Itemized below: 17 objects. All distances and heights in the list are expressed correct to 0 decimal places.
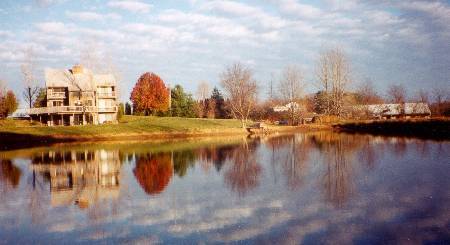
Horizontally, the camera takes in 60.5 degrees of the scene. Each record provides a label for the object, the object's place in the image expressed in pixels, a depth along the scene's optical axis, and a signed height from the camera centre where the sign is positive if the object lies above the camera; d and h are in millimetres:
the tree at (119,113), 68938 +646
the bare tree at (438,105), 83512 +1284
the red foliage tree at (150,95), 80125 +4519
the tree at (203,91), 131225 +8371
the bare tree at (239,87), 63438 +4544
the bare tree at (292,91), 71438 +4172
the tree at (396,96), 102038 +4141
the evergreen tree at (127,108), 88062 +2032
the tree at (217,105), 93750 +2494
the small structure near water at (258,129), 58075 -2284
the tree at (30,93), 67000 +4593
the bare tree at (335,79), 72938 +6439
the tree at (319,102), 80900 +2475
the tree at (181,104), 84500 +2632
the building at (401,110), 90475 +223
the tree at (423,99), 95856 +2945
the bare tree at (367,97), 96075 +4201
